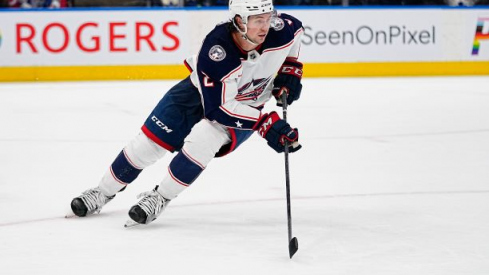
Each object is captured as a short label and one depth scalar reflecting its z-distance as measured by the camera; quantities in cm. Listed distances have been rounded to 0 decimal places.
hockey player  555
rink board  1745
